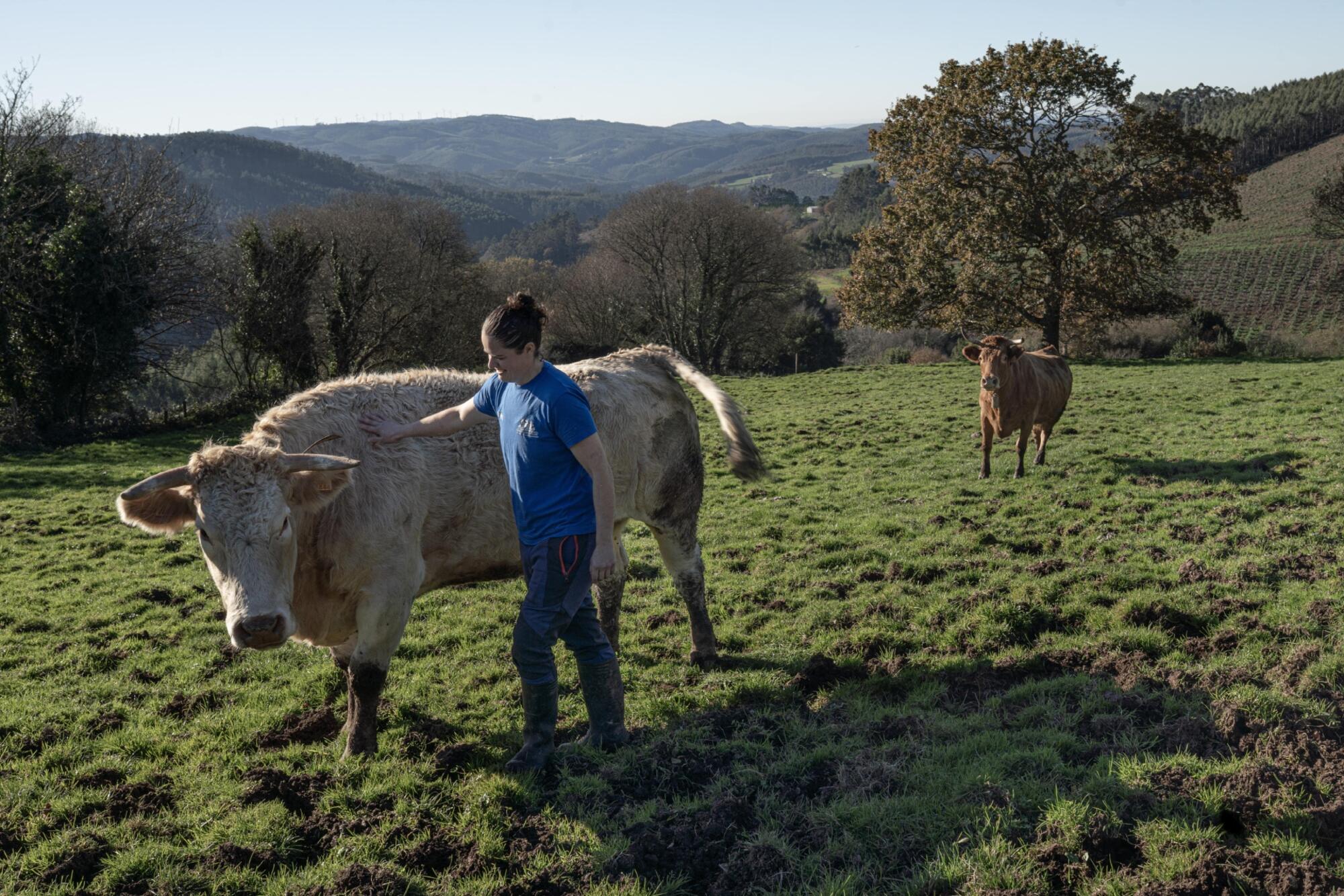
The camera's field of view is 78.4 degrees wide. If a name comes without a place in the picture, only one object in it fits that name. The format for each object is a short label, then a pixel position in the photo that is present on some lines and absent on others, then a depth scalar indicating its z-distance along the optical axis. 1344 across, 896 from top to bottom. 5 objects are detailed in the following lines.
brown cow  12.57
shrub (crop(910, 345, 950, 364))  36.81
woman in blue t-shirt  4.32
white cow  4.36
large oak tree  29.55
